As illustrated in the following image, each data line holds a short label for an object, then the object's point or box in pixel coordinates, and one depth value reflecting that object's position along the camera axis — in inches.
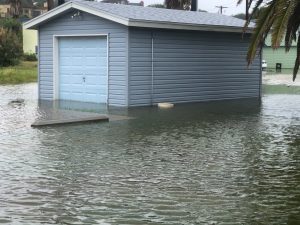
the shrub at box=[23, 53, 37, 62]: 1999.5
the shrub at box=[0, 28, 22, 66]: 1515.6
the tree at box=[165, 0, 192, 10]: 1696.6
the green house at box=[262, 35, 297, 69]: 2322.8
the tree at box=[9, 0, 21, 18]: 2275.0
